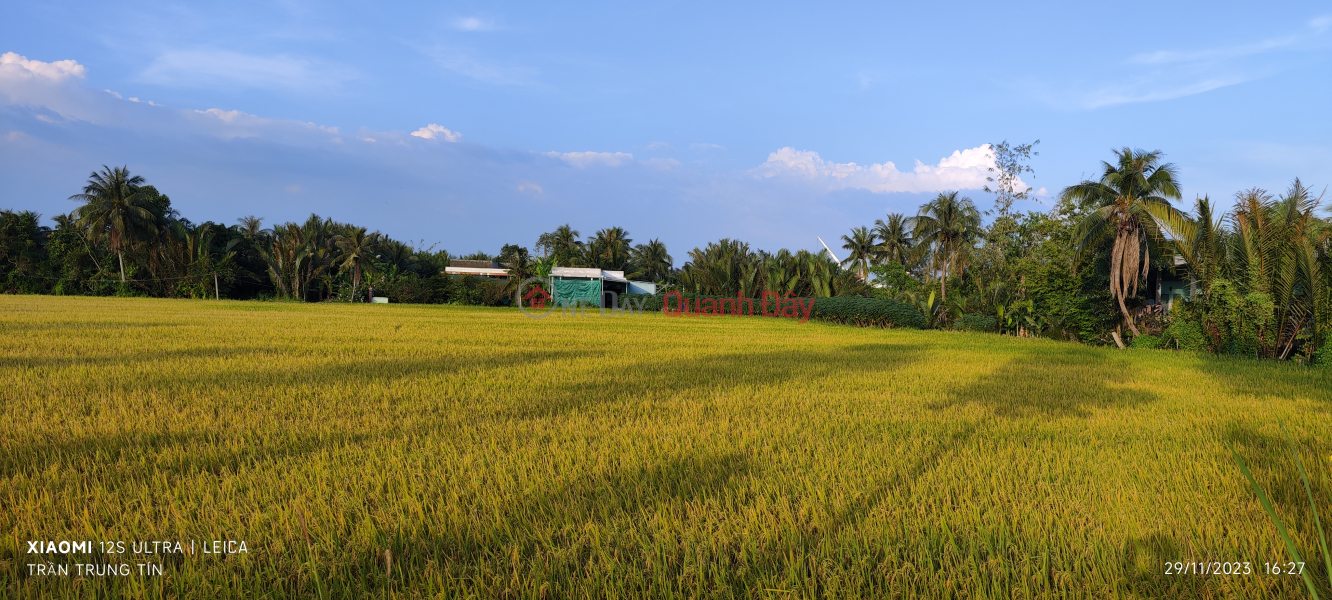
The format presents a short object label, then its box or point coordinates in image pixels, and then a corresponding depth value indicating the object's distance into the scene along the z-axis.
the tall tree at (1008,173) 27.12
